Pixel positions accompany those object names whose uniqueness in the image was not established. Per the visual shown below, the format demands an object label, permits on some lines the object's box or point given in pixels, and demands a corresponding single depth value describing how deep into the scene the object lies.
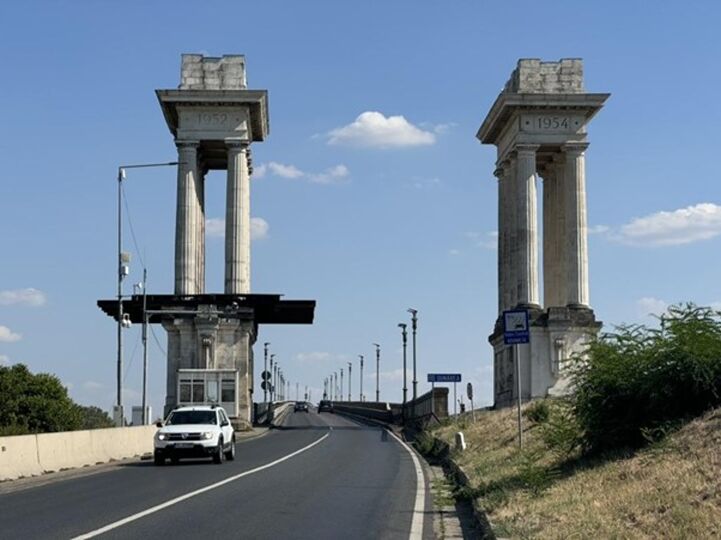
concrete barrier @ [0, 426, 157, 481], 28.16
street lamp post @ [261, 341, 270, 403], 93.71
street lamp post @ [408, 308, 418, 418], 79.36
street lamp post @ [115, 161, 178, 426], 43.57
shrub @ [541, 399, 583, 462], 19.86
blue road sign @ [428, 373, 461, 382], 52.72
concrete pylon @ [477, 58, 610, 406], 69.81
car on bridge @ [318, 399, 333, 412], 150.25
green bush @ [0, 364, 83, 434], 60.16
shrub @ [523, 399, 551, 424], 33.28
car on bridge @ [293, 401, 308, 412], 165.40
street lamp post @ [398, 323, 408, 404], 87.99
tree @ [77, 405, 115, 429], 68.47
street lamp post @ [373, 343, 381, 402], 138.57
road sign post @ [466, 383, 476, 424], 51.60
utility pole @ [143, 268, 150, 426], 52.44
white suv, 33.34
